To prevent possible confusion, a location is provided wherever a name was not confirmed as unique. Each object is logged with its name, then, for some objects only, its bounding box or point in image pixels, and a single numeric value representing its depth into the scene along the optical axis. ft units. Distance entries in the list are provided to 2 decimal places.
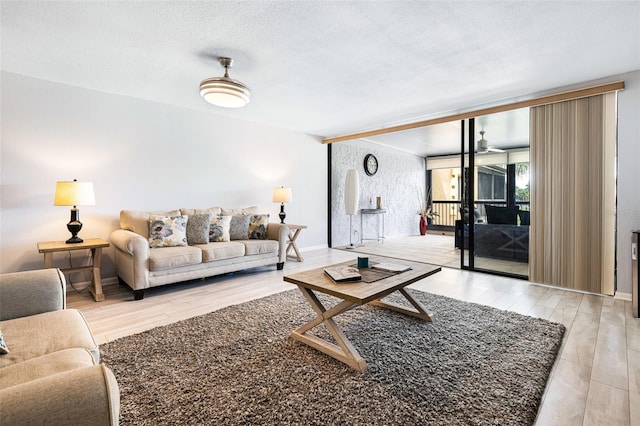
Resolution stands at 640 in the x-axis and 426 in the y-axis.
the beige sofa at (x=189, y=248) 9.91
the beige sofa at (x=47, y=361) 2.24
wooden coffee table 5.86
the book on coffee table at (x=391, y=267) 7.55
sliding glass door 13.07
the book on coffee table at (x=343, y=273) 6.61
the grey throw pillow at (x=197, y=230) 12.14
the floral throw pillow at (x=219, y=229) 12.64
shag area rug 4.64
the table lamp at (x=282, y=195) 15.93
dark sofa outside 13.16
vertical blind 10.09
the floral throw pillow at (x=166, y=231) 11.14
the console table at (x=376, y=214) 21.71
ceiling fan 13.84
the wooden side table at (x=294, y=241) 15.46
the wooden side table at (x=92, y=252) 9.33
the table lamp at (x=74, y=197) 9.58
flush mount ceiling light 8.72
